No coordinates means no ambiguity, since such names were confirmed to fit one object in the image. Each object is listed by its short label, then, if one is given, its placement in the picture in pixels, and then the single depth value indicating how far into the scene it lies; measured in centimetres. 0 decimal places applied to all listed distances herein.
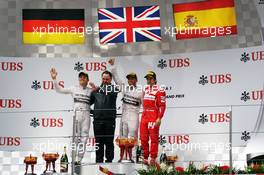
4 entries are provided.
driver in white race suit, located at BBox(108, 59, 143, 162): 1351
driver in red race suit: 1294
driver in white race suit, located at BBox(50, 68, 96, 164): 1393
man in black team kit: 1319
